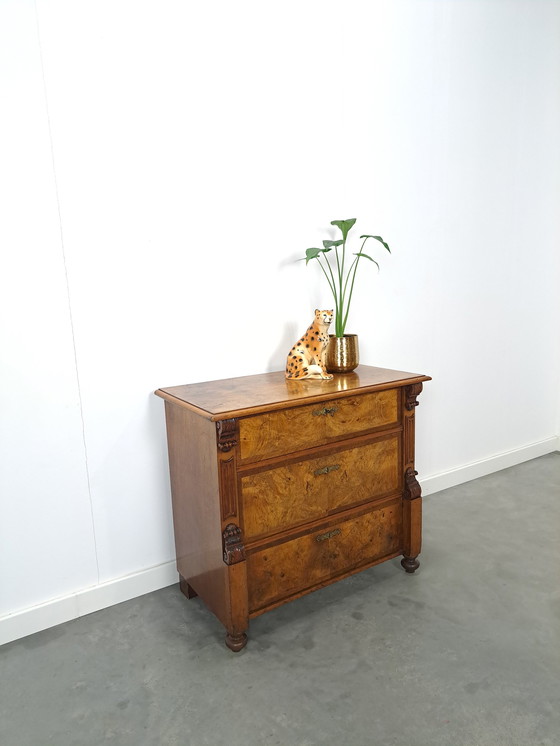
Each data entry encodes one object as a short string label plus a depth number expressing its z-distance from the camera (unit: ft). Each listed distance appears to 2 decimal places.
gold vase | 7.15
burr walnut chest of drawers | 5.67
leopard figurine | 6.85
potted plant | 7.11
